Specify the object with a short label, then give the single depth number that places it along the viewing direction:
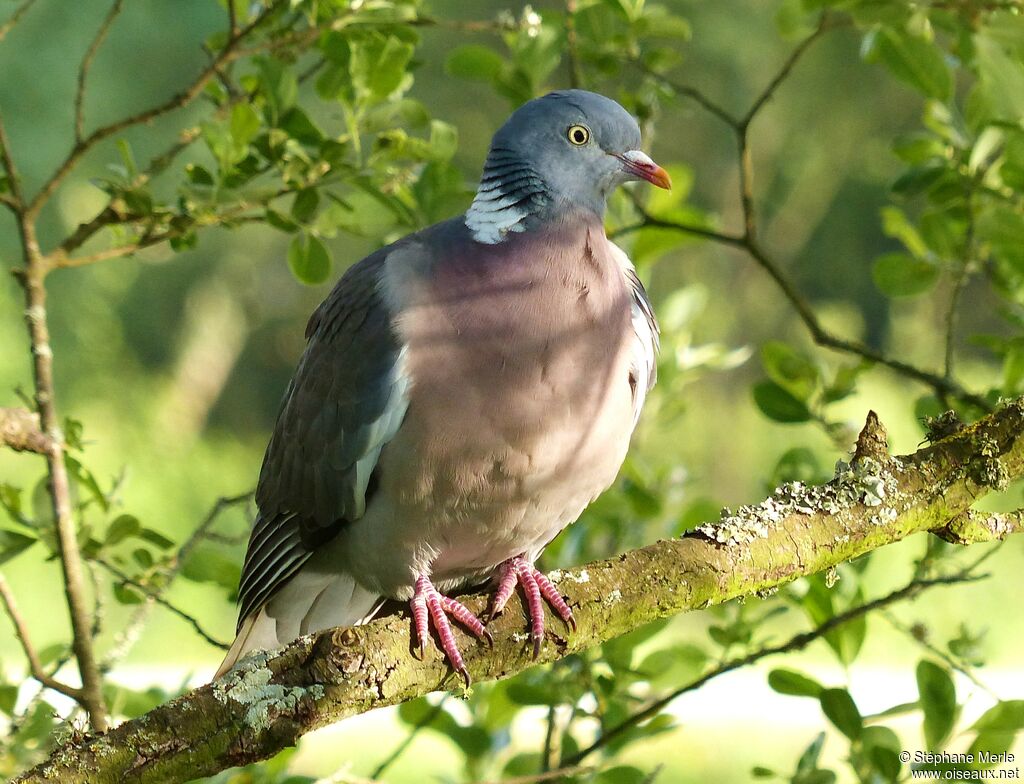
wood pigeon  5.48
